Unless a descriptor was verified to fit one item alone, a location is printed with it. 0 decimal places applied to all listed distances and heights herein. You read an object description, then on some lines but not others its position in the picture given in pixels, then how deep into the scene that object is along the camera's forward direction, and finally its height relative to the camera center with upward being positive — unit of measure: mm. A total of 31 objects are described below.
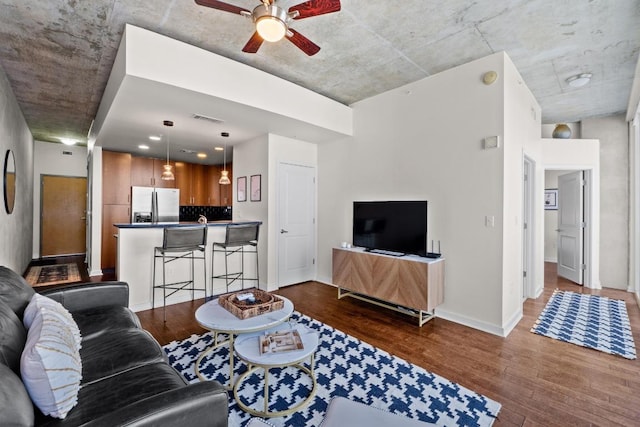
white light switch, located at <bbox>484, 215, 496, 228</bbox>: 3089 -77
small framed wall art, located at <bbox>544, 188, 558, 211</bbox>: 6727 +346
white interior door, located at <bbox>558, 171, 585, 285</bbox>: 4848 -204
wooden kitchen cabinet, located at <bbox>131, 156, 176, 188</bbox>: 6352 +881
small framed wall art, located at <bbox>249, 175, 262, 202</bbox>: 4738 +415
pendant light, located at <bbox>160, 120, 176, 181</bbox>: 5043 +668
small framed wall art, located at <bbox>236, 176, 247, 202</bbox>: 5090 +408
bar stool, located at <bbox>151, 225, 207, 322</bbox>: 3471 -464
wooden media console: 3209 -801
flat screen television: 3531 -165
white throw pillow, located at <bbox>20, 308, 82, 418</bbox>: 1080 -618
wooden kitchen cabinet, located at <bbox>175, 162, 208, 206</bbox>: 7125 +728
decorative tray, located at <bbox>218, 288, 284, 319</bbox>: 2221 -735
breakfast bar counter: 3602 -686
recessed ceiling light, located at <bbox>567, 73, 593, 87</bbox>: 3537 +1655
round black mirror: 3583 +388
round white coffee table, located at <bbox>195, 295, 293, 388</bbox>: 2029 -793
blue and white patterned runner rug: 2805 -1219
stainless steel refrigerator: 6176 +165
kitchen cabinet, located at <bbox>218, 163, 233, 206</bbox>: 7492 +472
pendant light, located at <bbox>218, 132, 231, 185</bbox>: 4707 +647
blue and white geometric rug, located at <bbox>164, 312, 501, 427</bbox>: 1839 -1247
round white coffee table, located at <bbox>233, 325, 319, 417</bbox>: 1771 -891
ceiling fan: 1810 +1263
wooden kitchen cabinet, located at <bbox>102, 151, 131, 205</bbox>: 5793 +686
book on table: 1883 -867
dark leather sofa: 1005 -770
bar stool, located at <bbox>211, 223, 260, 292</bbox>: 3973 -472
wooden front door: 6961 -89
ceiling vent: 3634 +1203
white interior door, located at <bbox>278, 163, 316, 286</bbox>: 4734 -186
